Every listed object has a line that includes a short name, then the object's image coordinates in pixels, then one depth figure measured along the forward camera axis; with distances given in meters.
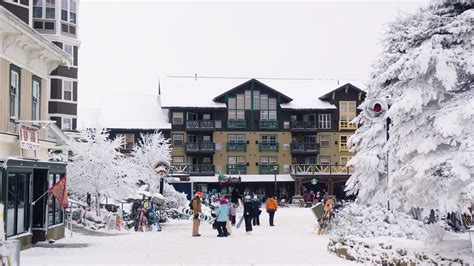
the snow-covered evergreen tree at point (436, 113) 13.33
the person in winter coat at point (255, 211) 29.15
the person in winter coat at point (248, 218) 25.38
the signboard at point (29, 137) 18.19
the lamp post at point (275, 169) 62.38
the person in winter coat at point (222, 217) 23.14
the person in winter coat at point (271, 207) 30.62
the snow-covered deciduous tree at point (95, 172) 31.08
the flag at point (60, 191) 19.88
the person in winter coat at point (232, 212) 28.49
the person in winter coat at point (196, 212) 23.19
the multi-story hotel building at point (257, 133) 66.00
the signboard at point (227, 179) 62.06
